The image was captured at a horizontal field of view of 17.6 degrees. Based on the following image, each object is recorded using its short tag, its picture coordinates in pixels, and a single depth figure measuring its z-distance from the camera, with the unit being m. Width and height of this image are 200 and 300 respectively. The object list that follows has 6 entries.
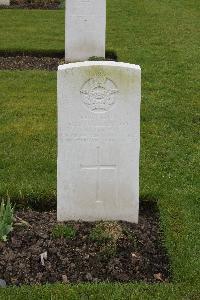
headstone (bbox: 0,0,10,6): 16.83
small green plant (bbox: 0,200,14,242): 5.02
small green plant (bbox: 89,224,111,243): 5.06
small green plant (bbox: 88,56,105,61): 10.81
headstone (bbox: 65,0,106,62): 10.67
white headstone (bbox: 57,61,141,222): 4.93
